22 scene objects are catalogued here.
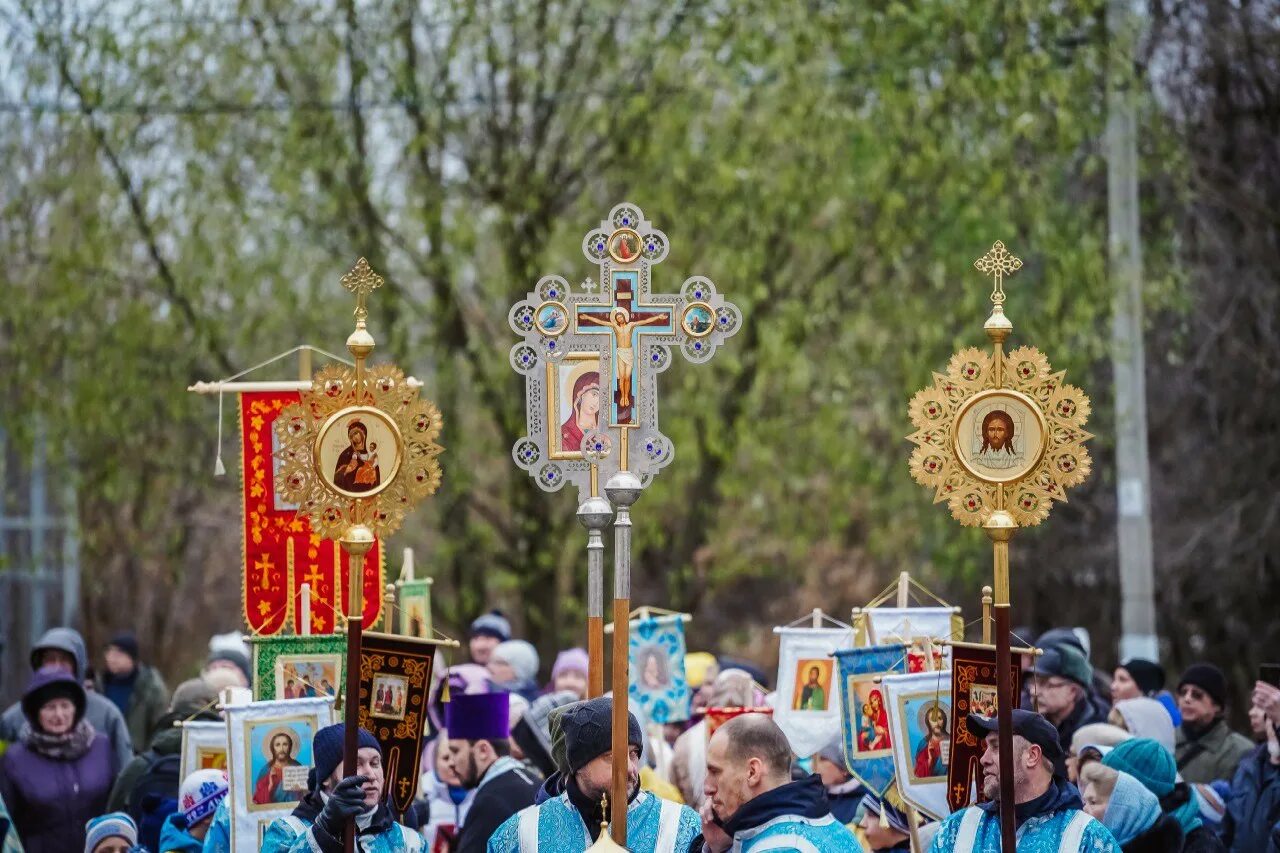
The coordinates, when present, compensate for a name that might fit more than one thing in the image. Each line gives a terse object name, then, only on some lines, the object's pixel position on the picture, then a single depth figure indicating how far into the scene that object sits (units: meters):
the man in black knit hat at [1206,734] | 22.31
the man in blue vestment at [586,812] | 14.91
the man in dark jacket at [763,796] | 13.34
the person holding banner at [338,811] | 14.45
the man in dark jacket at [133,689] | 28.48
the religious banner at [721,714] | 18.92
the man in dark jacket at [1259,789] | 19.84
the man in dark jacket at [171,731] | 20.91
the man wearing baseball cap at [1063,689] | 21.36
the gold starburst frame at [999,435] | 15.84
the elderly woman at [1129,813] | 17.20
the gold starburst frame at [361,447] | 15.73
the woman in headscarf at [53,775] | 22.61
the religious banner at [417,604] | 21.53
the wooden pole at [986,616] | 16.42
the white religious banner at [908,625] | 19.31
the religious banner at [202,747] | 18.77
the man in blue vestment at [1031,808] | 14.23
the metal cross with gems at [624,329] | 16.30
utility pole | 33.59
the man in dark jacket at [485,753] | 18.75
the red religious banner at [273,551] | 20.70
